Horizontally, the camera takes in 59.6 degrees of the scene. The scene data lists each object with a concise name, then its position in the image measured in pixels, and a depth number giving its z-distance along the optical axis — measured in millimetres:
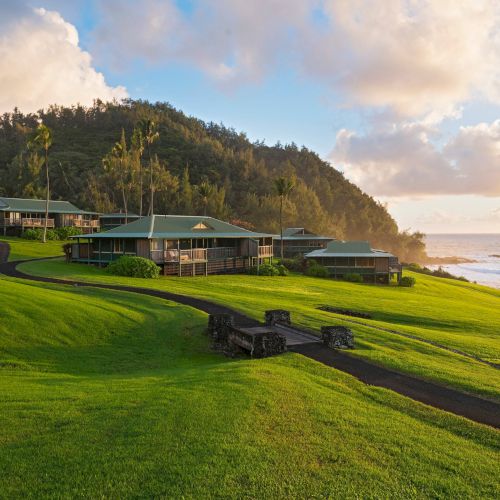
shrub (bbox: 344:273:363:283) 50062
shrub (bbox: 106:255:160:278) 34500
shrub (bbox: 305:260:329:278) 50594
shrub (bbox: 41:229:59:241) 60681
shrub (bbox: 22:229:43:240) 59469
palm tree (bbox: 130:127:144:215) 63388
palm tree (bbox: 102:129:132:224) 93400
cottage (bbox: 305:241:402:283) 51250
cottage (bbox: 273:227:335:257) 69250
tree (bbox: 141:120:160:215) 59994
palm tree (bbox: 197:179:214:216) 68219
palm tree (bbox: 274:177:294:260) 56844
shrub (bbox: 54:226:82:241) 62900
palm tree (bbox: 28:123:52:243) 56406
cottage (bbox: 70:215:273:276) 39188
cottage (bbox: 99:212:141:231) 75625
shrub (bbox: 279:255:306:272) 53344
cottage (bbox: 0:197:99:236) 63094
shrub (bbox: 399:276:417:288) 49469
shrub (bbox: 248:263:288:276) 45281
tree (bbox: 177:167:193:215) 92812
